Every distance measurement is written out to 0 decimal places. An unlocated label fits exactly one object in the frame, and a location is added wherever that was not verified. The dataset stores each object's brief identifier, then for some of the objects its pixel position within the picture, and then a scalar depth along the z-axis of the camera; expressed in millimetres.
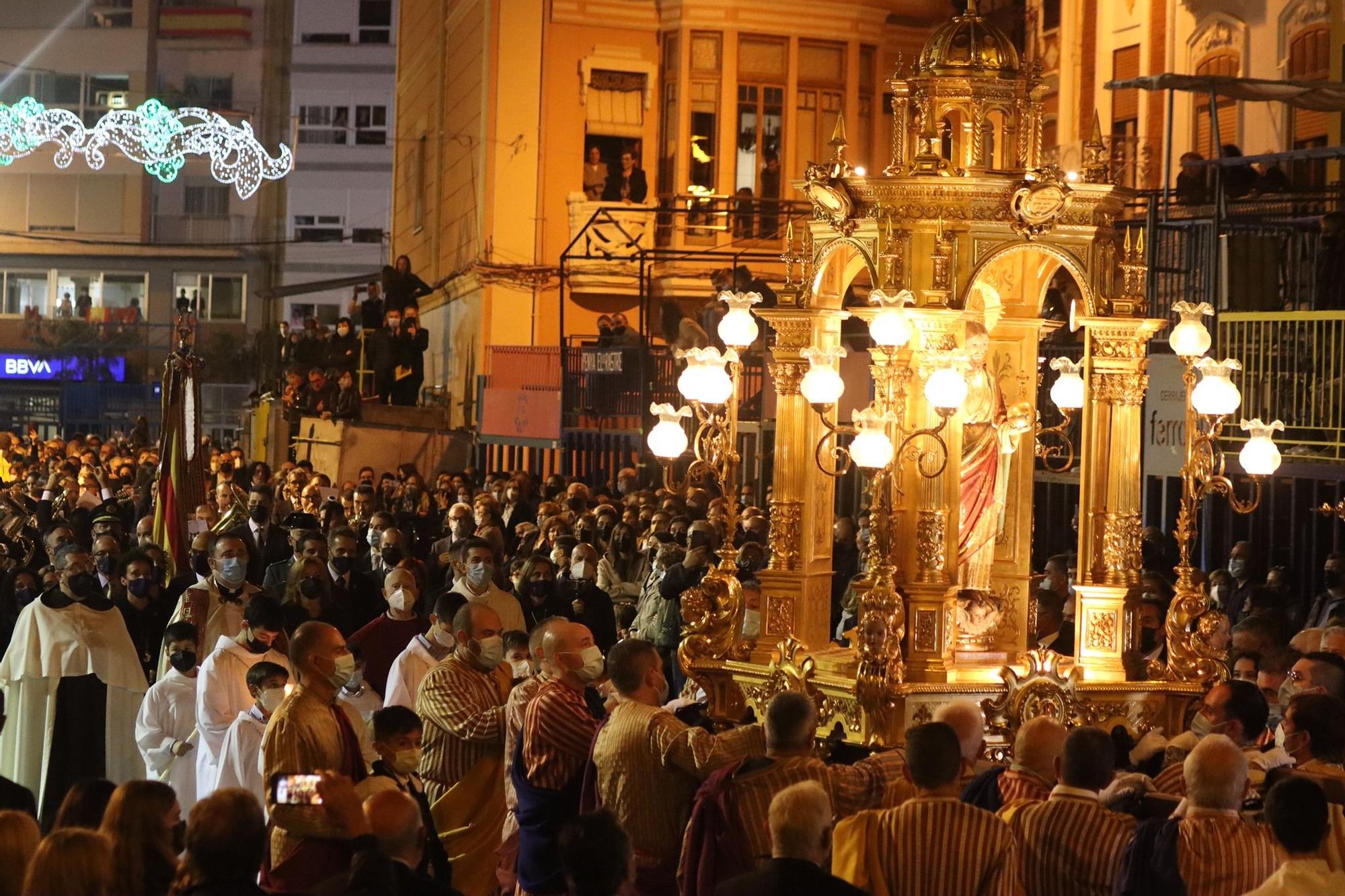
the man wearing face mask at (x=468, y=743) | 9602
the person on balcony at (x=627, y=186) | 32312
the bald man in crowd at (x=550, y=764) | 8688
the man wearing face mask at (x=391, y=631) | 12531
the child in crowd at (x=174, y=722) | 11320
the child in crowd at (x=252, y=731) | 9820
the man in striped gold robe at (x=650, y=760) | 8234
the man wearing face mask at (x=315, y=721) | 8203
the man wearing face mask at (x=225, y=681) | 10719
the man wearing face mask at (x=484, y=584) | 13344
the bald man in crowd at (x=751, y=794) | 7754
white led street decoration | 50719
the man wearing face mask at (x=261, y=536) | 15766
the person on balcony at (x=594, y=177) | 32469
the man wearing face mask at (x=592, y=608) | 14594
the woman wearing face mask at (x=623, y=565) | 16703
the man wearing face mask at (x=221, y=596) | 12945
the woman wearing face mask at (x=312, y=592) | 13906
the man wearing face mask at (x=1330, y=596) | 13727
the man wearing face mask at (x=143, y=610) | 14023
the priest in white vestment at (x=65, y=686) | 12656
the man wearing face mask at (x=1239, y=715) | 8484
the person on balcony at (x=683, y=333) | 21953
